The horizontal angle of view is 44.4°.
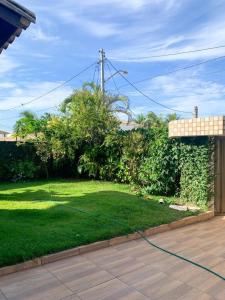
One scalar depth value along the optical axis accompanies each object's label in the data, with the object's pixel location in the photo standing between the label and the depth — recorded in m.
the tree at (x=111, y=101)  12.12
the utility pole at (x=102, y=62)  19.56
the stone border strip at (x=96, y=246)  3.99
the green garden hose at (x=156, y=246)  3.95
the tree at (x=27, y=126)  13.16
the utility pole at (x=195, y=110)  17.11
